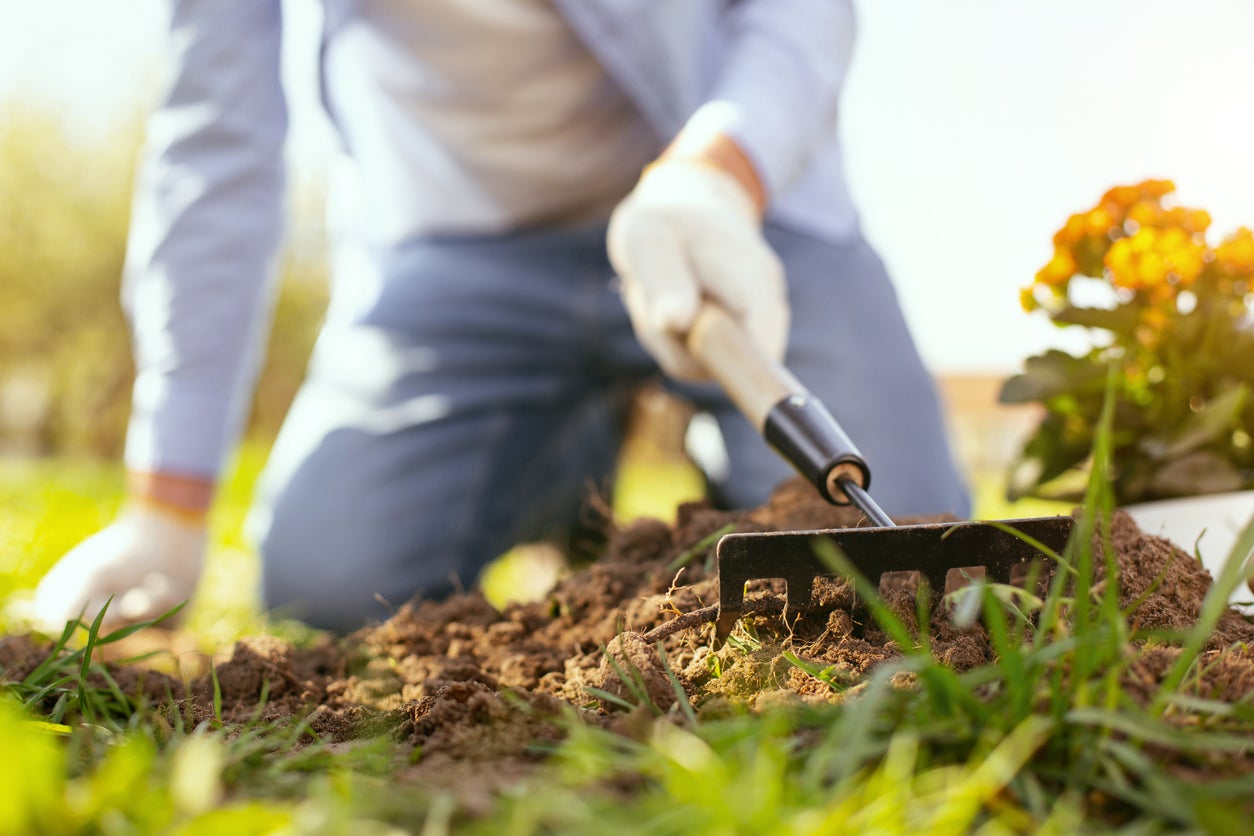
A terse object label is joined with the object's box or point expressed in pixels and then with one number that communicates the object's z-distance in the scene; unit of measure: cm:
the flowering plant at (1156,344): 94
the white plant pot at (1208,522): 86
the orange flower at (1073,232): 97
